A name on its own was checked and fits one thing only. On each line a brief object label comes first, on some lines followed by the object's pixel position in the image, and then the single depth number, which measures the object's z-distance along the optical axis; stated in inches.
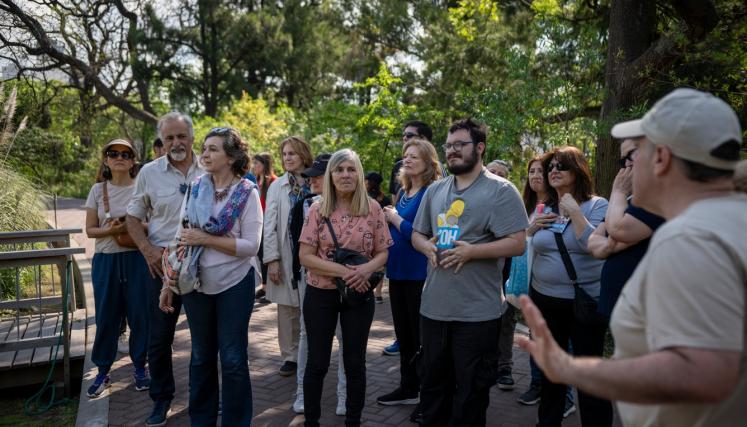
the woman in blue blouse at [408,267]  190.1
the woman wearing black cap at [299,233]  189.5
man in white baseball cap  55.8
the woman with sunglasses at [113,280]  202.4
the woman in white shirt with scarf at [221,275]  155.1
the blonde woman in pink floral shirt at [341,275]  159.9
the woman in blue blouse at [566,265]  155.4
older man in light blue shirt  178.5
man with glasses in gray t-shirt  145.9
